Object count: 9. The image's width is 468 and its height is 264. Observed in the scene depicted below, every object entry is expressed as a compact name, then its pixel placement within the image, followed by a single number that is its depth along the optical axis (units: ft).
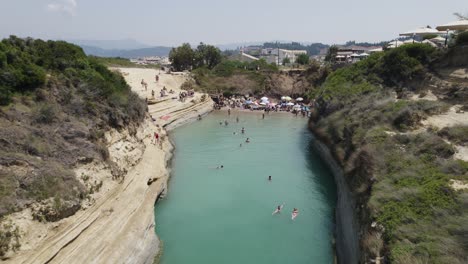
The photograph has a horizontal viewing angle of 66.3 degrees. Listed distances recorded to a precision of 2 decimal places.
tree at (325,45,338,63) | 312.79
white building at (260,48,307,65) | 567.30
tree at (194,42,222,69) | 298.52
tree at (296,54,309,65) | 332.37
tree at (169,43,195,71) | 285.43
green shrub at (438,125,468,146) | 70.38
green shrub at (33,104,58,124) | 71.68
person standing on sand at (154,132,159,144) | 119.34
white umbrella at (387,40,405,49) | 179.83
